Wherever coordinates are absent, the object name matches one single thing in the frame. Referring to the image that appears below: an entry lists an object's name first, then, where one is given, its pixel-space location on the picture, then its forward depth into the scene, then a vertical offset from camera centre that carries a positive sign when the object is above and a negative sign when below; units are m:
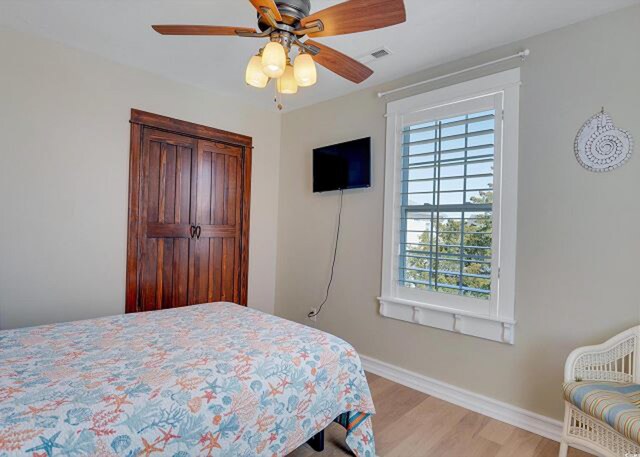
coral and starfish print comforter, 1.03 -0.60
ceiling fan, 1.34 +0.87
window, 2.27 +0.17
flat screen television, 3.01 +0.58
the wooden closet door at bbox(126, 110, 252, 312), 2.86 +0.09
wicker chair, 1.40 -0.74
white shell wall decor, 1.88 +0.52
